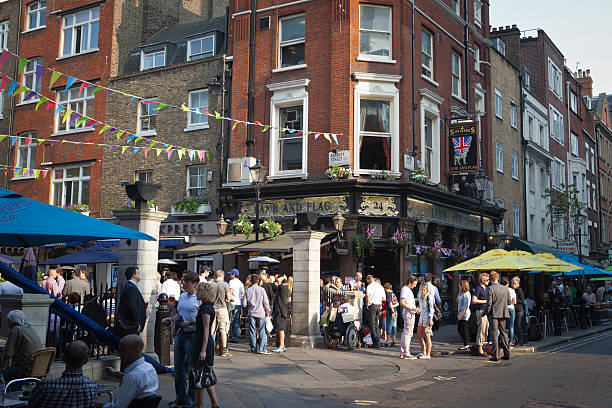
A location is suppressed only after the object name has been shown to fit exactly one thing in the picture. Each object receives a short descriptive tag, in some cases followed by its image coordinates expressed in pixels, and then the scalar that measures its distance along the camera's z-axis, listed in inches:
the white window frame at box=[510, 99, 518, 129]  1233.3
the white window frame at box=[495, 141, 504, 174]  1123.3
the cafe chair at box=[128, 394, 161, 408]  197.6
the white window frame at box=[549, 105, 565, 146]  1486.2
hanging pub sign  883.8
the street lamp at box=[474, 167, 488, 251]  776.7
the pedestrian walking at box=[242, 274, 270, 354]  526.6
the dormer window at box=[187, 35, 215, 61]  962.7
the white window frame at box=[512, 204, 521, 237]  1214.3
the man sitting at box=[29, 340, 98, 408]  191.9
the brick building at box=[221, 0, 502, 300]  789.2
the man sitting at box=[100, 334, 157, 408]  198.4
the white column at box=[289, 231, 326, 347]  578.2
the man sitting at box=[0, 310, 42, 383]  290.0
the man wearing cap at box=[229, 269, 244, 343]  603.8
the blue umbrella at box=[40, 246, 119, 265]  696.4
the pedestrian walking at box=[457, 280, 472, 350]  575.2
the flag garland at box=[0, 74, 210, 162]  478.5
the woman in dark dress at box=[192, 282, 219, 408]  292.0
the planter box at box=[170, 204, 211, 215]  885.8
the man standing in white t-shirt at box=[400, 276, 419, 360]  519.5
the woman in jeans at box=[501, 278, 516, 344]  581.8
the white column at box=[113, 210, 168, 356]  444.5
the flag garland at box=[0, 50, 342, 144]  434.6
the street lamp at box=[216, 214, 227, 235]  848.9
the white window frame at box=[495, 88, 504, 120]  1156.9
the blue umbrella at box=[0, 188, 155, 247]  298.7
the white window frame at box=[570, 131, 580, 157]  1654.0
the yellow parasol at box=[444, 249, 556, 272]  618.5
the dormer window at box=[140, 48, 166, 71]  1005.2
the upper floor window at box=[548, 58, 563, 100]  1491.1
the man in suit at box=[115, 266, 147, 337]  373.4
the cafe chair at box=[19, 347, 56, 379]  269.6
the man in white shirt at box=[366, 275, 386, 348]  597.6
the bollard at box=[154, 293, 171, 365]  423.2
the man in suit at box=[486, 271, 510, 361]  520.1
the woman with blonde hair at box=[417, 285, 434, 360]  513.0
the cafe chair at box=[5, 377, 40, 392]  237.9
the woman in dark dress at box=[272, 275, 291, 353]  541.3
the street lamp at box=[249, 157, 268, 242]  702.5
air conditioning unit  837.2
